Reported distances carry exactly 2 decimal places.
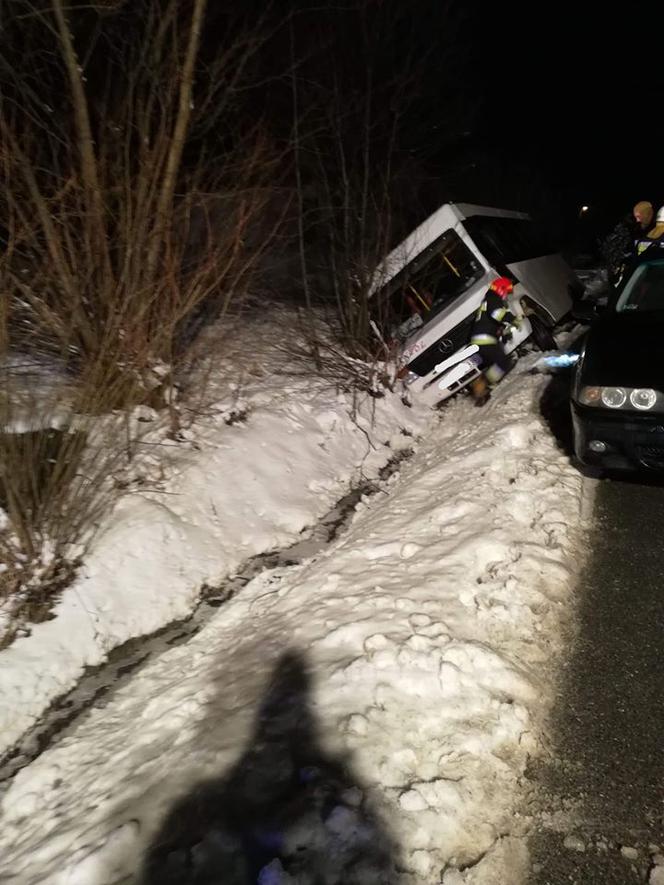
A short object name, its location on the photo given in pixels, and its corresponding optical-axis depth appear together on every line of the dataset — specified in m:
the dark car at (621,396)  4.28
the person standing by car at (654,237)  6.78
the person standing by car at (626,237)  7.46
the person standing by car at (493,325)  7.00
